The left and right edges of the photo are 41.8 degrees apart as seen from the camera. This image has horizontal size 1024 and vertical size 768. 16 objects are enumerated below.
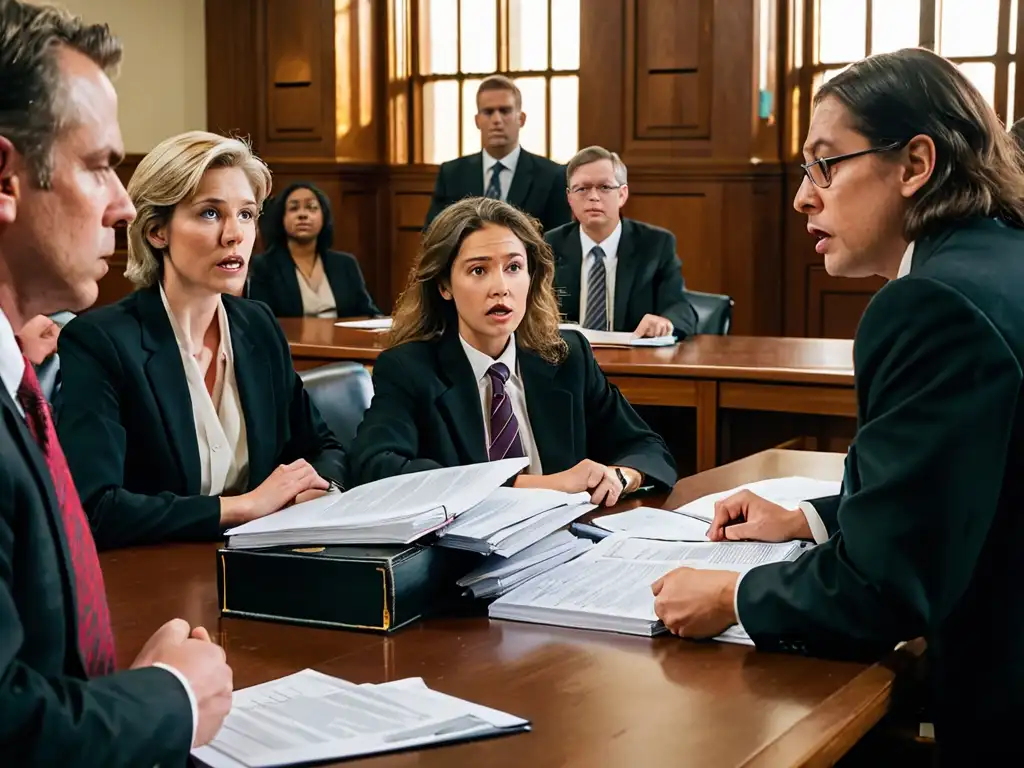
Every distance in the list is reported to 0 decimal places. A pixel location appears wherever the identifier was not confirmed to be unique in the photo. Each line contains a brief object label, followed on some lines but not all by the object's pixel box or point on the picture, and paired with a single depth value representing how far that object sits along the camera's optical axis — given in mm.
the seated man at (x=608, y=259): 5660
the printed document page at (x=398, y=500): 1798
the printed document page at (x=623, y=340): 4949
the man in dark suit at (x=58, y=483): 1073
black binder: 1745
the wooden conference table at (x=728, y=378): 4227
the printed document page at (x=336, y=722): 1316
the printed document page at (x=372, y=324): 5597
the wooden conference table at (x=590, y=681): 1356
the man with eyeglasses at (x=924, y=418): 1558
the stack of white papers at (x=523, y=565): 1865
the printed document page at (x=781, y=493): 2412
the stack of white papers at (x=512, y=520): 1831
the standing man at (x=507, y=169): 6969
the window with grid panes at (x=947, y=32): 6875
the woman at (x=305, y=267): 6664
